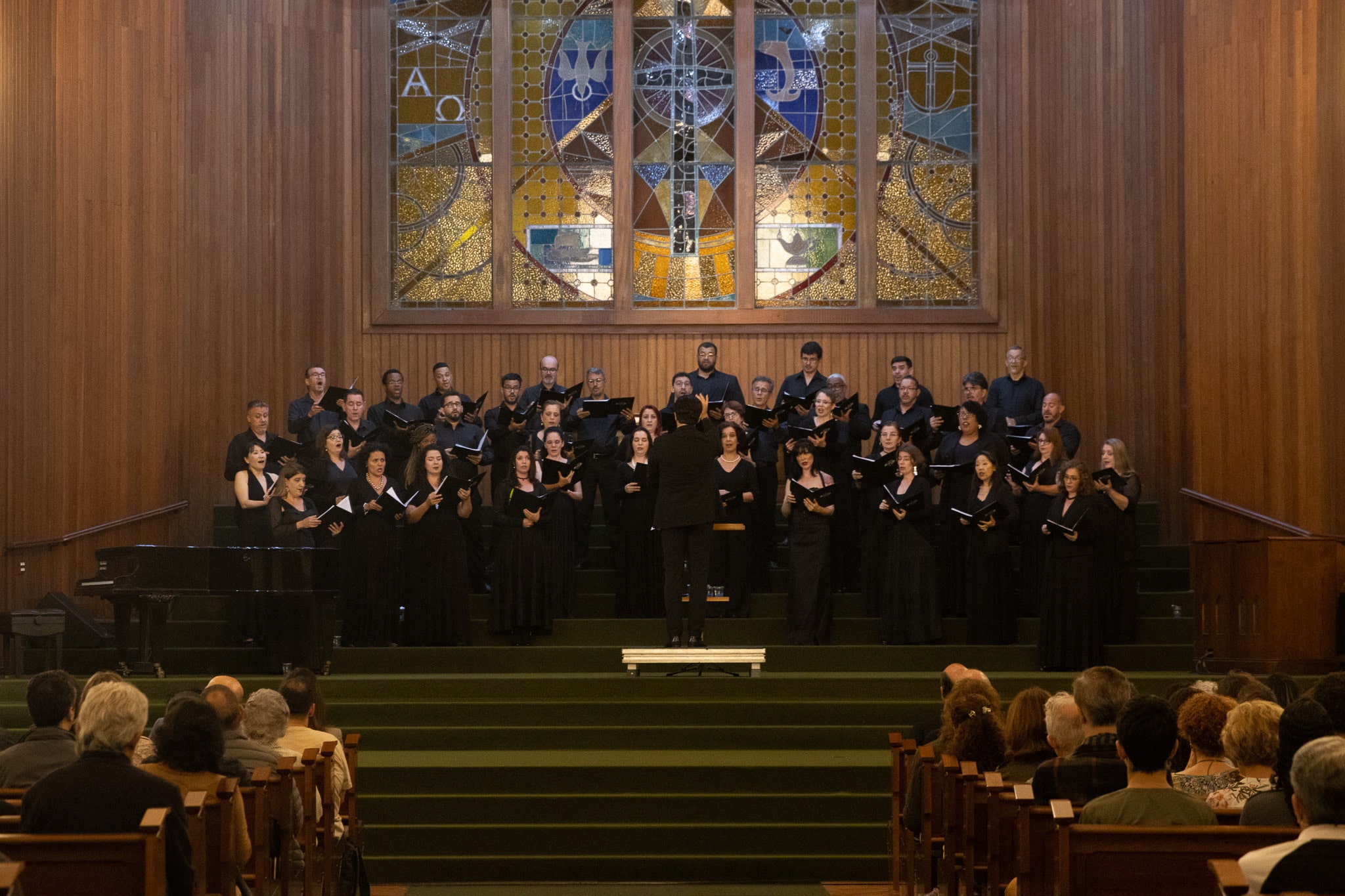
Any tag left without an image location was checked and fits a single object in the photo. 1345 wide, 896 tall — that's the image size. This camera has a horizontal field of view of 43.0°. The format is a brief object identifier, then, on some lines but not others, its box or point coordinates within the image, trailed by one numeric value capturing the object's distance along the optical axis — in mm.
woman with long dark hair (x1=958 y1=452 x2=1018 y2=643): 9570
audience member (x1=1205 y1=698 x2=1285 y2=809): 4367
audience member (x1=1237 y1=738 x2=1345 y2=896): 3062
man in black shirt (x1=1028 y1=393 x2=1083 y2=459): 10367
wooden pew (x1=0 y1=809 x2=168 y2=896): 3693
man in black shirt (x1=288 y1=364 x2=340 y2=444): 11062
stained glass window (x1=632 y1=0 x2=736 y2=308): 14031
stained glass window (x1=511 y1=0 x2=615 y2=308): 13992
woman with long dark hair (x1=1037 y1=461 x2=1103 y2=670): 9227
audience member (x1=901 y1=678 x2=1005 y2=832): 5422
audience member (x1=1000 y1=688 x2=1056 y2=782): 5199
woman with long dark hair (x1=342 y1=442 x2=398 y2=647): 9836
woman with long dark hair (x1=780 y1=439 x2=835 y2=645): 9742
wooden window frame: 13688
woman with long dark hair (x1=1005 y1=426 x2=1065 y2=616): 9852
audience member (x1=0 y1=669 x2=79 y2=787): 4883
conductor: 9133
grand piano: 8859
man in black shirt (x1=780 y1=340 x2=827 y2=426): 11422
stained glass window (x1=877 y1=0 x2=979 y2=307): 13891
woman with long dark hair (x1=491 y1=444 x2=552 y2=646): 9789
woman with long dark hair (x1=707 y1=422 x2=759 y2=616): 10062
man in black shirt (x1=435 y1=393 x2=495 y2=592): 10383
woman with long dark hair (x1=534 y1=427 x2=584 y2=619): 9938
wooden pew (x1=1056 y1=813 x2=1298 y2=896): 3842
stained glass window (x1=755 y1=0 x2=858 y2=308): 13977
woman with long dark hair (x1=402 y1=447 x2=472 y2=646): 9789
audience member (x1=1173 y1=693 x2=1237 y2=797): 4660
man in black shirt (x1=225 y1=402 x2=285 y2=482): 10375
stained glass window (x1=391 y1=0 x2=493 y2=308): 13961
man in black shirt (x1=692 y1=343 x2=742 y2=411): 11727
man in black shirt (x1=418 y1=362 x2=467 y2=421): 11797
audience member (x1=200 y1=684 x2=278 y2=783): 5262
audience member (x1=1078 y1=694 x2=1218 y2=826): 4031
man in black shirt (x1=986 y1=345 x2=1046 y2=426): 11219
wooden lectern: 8734
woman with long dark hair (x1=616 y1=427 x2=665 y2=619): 10234
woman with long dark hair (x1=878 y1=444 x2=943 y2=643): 9617
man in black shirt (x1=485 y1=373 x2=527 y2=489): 11070
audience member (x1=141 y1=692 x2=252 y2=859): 4469
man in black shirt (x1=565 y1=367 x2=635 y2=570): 10727
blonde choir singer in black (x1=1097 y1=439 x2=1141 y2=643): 9539
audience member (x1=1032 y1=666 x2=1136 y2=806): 4711
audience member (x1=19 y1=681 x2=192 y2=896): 3914
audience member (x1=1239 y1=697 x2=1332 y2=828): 3910
